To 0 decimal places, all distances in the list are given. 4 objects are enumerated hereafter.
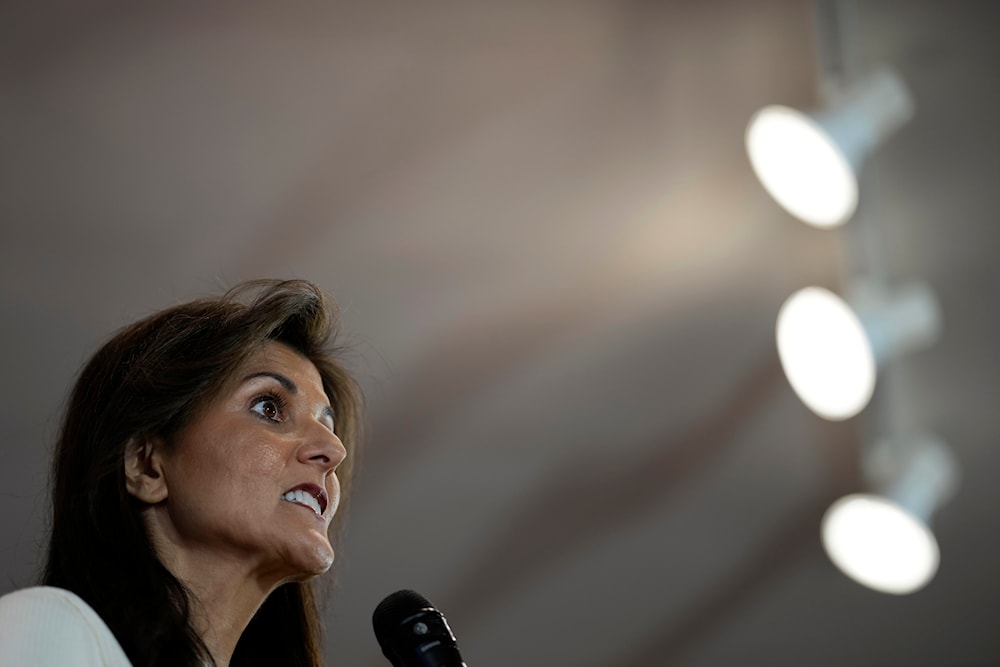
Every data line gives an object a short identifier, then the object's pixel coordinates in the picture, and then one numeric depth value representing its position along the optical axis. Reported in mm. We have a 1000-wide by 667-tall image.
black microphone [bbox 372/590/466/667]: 2375
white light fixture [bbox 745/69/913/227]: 4305
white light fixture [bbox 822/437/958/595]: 5082
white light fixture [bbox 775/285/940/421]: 4602
